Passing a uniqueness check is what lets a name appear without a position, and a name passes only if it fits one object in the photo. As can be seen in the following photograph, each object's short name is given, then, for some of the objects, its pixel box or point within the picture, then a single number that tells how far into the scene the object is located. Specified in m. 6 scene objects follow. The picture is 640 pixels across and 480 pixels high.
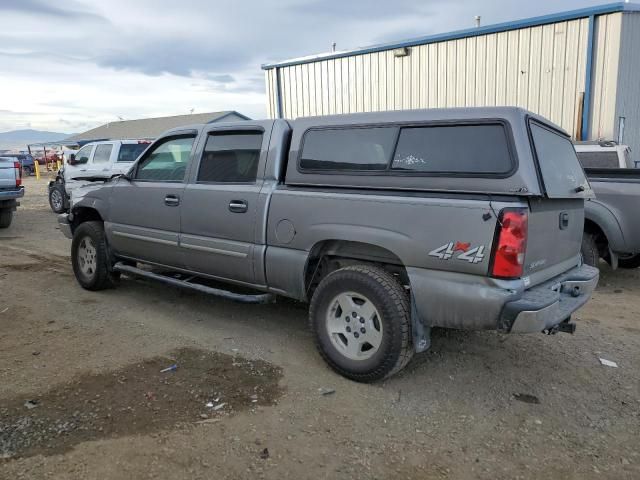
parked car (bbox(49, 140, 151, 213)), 13.60
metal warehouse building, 10.87
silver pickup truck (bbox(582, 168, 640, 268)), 6.09
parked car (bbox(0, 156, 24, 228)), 11.08
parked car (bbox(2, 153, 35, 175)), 39.63
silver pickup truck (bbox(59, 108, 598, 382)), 3.16
